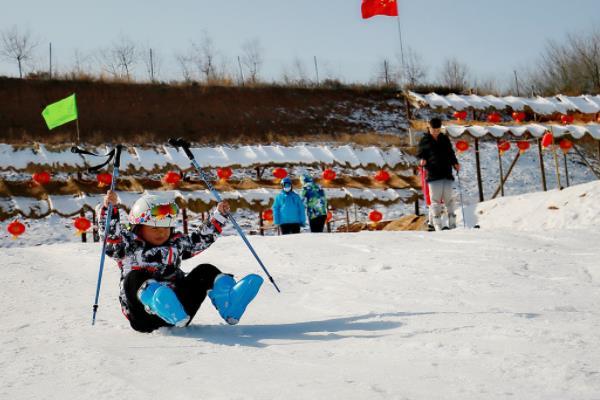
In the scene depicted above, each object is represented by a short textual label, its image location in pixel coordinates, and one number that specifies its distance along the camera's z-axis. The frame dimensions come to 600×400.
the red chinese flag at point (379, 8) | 15.70
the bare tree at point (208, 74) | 43.53
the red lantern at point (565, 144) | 16.69
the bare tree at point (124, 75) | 41.69
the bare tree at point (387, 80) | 46.31
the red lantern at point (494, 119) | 17.84
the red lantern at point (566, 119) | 18.09
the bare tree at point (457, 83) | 44.75
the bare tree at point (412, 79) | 45.56
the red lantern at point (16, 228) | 15.72
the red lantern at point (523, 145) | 17.05
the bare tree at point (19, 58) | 39.96
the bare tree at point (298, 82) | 44.97
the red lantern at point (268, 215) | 17.76
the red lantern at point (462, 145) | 17.25
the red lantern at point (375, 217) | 16.47
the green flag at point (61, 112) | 14.30
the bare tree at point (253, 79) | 44.43
